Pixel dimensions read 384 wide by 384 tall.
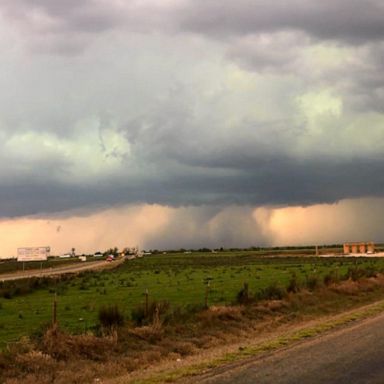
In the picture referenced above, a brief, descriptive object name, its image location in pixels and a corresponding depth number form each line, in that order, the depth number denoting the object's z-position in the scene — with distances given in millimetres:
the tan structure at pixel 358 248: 159325
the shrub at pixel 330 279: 39375
